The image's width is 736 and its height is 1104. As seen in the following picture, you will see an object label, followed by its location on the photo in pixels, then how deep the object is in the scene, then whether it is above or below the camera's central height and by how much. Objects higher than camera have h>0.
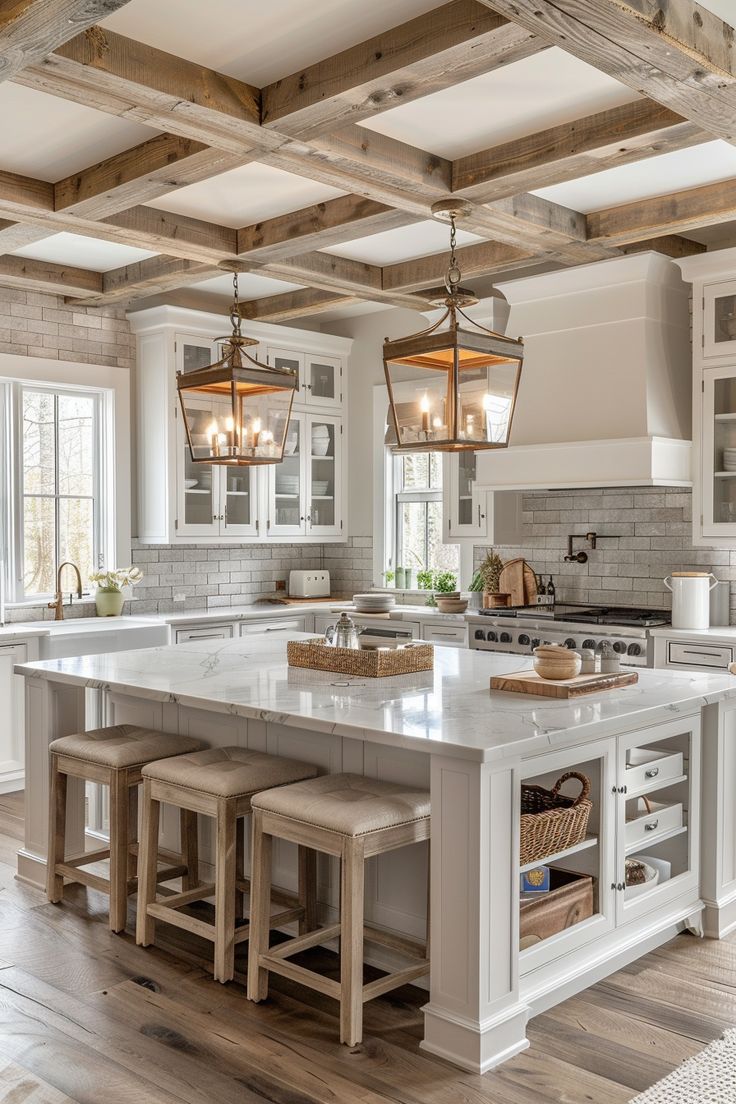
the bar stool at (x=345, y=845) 2.75 -0.88
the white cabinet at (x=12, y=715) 5.51 -1.00
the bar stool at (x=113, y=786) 3.59 -0.93
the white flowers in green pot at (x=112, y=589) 6.27 -0.34
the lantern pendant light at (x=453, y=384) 3.13 +0.48
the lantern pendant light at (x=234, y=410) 3.88 +0.49
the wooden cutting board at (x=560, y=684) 3.29 -0.50
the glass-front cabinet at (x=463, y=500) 6.26 +0.22
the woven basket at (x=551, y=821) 2.88 -0.86
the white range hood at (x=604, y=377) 5.22 +0.86
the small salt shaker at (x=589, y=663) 3.58 -0.46
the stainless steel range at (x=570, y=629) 5.20 -0.52
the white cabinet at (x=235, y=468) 6.41 +0.52
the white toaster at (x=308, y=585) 7.34 -0.37
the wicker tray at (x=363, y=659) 3.70 -0.47
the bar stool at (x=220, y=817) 3.15 -0.92
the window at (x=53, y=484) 6.10 +0.31
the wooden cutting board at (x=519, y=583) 6.15 -0.30
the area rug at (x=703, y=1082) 2.50 -1.40
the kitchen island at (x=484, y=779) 2.69 -0.78
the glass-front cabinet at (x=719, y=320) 5.15 +1.11
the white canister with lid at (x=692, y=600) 5.16 -0.34
